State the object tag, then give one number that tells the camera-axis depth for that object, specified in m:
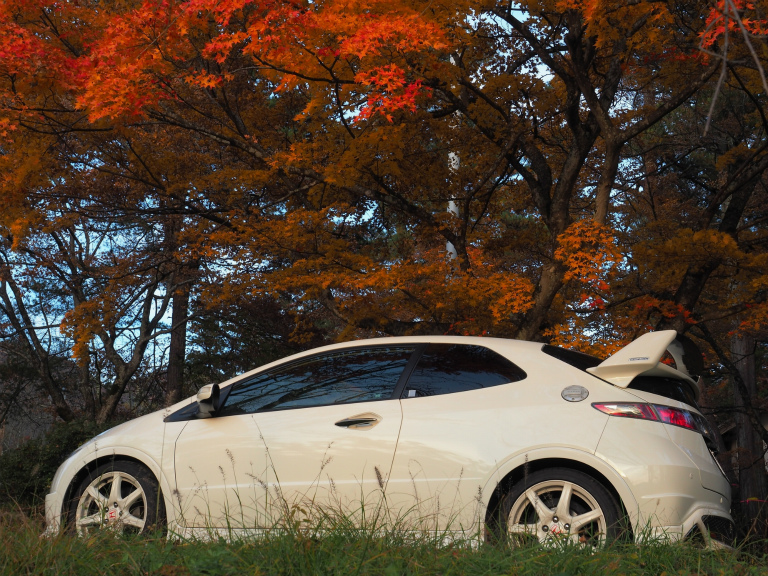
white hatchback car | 7.52
